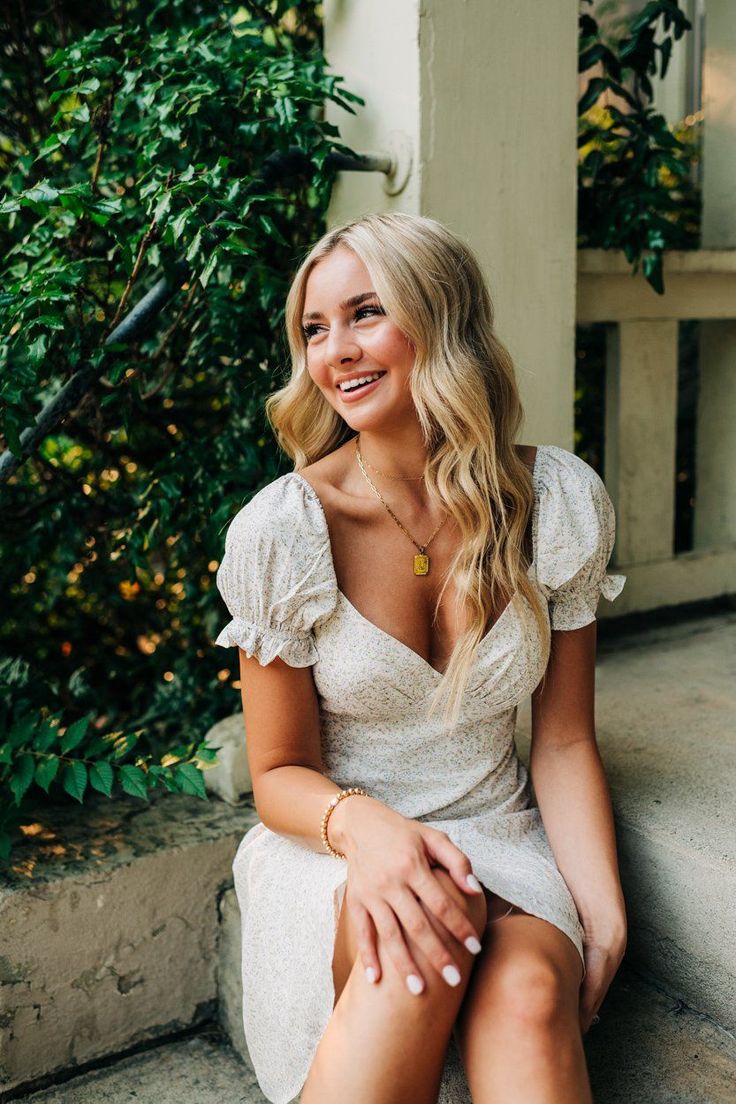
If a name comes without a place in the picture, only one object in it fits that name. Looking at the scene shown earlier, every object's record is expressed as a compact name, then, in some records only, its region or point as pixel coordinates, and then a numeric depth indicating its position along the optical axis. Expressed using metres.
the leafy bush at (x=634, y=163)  2.56
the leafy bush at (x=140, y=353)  1.98
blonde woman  1.63
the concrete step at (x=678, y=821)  1.73
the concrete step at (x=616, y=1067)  1.63
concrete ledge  2.00
